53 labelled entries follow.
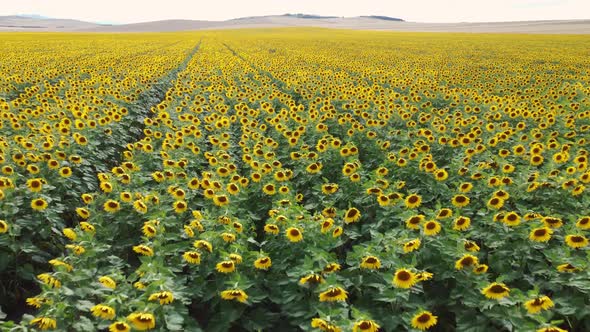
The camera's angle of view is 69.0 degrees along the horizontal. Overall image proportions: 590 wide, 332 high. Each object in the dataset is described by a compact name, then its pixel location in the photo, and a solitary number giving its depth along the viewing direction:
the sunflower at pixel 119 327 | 2.72
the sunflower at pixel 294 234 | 3.88
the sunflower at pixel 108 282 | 3.10
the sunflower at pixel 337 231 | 3.97
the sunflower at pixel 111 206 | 4.56
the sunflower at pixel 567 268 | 3.30
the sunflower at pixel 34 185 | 4.59
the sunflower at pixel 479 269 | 3.36
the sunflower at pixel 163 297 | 2.95
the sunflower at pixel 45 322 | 2.69
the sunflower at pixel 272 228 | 4.09
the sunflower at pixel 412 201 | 4.55
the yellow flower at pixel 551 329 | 2.65
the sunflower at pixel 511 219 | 3.90
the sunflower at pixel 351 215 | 4.32
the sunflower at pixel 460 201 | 4.60
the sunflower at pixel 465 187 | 4.90
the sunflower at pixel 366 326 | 2.78
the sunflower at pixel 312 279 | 3.28
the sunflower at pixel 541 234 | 3.70
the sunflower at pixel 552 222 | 3.87
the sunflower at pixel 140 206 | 4.43
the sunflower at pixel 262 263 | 3.55
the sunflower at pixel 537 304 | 2.88
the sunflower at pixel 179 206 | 4.55
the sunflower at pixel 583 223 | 3.88
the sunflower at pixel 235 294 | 3.23
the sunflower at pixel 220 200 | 4.66
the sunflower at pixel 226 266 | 3.44
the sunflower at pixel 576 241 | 3.55
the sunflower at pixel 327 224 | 4.04
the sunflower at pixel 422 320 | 2.96
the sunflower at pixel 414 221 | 3.99
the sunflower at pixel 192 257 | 3.61
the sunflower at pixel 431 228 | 3.85
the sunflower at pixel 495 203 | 4.30
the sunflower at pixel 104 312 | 2.84
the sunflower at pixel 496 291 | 3.03
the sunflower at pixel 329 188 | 5.15
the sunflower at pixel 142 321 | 2.74
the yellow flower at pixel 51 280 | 3.14
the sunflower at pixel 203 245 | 3.65
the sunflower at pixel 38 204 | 4.37
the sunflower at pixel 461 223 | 4.03
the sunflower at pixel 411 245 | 3.57
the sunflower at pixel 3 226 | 3.90
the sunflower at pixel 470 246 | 3.61
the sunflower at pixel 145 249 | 3.62
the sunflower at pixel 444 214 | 4.14
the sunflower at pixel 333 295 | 3.13
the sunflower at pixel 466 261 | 3.40
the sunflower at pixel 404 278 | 3.21
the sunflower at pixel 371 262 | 3.41
